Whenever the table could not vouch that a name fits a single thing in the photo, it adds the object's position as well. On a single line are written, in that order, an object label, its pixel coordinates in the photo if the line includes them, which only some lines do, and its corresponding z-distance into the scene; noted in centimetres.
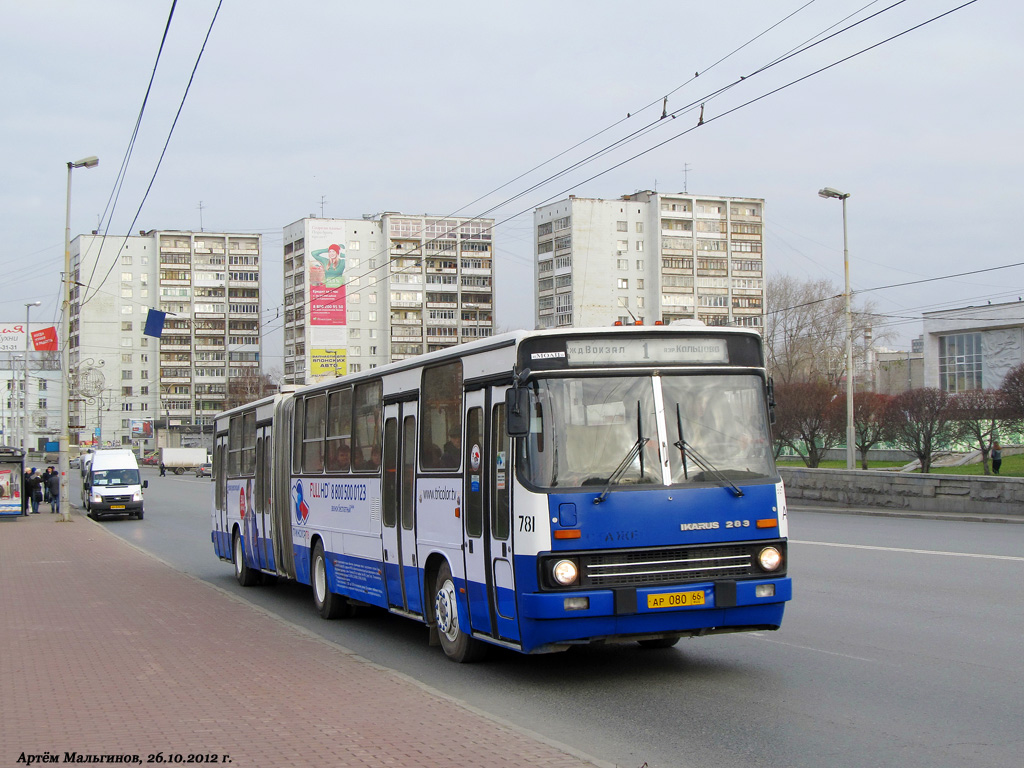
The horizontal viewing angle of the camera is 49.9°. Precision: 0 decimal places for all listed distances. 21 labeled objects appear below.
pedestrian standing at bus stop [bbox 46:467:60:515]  4431
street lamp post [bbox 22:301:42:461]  7059
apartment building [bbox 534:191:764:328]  10681
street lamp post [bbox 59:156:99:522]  3528
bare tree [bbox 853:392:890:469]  4516
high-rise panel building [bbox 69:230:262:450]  13550
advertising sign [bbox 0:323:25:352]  7212
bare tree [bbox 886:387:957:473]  3947
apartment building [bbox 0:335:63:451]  13088
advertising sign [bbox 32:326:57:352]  4209
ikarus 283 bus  811
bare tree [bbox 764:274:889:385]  8269
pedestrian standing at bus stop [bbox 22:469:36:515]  4178
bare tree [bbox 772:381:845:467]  4700
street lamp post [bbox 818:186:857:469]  3878
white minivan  4050
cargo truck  10625
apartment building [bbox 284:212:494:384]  12500
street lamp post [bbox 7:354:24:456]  9525
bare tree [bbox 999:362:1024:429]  3838
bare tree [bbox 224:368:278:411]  12800
